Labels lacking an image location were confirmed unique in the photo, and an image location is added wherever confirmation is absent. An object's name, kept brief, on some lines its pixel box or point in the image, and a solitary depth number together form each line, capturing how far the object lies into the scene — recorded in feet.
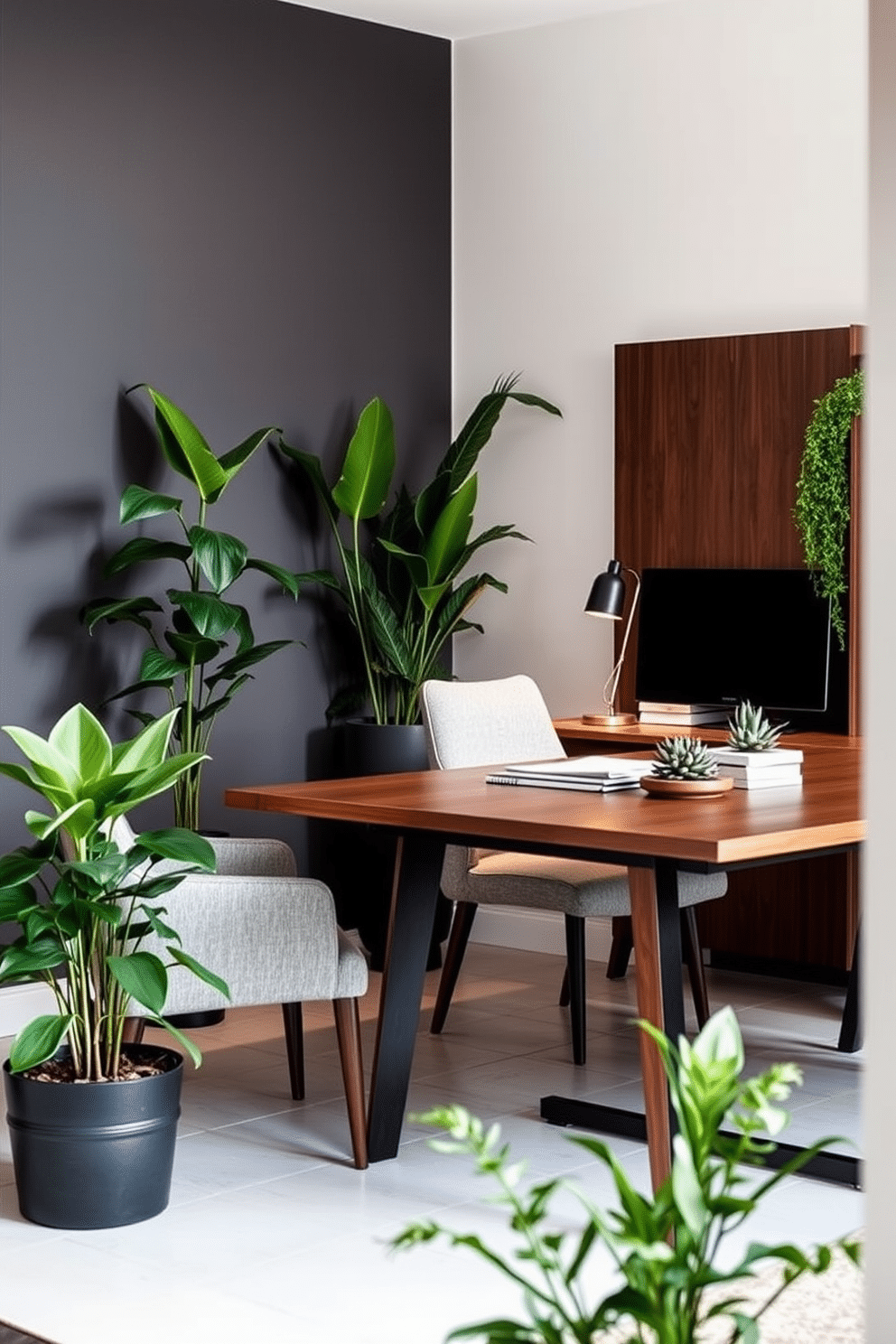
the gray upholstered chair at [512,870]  13.87
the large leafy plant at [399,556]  18.11
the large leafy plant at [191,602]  16.10
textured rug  6.74
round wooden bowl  12.12
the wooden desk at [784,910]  16.80
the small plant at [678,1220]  3.85
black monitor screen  17.15
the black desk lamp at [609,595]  16.83
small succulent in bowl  12.22
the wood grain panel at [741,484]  17.03
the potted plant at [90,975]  10.43
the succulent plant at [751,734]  13.08
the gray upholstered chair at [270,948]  11.53
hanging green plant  16.88
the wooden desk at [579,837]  10.50
